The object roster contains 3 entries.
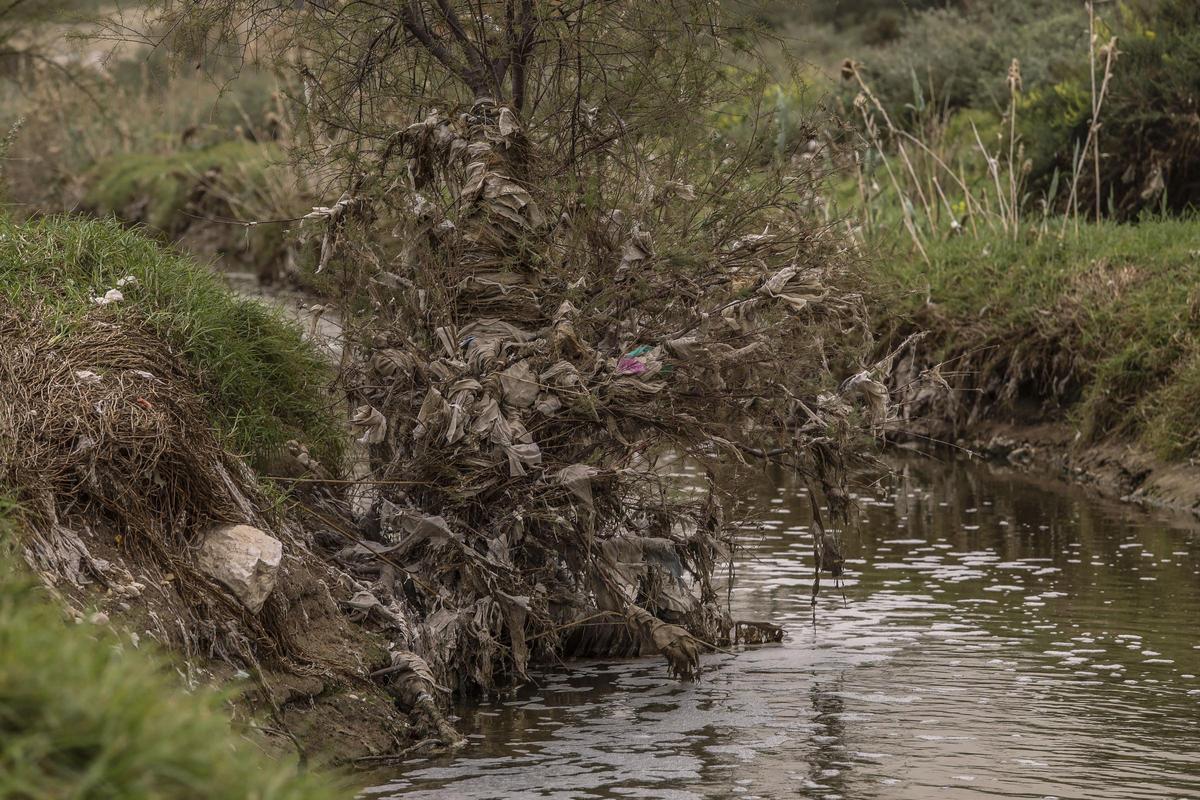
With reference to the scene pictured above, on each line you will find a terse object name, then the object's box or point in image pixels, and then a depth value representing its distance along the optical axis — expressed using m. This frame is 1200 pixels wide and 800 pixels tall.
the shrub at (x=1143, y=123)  36.03
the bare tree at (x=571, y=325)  16.23
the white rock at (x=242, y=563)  14.33
